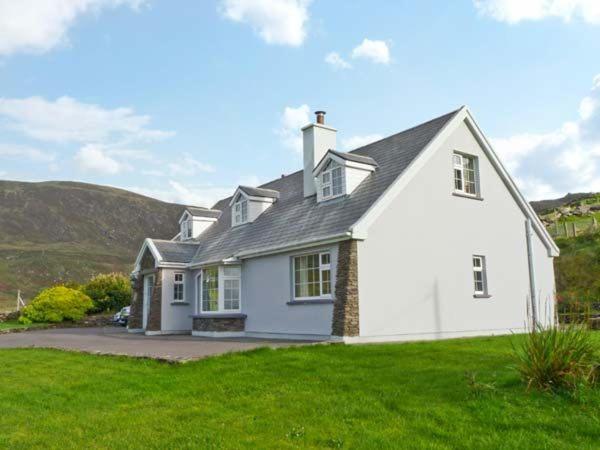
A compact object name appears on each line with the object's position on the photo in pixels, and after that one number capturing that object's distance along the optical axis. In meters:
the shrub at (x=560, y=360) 7.61
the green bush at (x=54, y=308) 34.56
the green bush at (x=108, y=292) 39.38
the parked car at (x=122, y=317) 34.22
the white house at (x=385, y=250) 16.72
